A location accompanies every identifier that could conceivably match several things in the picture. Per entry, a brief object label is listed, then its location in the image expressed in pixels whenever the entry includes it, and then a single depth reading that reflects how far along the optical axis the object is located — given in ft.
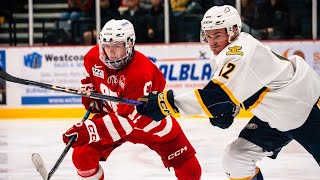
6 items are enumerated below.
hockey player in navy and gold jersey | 17.82
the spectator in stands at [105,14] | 49.39
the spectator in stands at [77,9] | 50.20
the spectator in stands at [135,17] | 49.35
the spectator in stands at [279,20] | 48.62
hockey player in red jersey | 20.78
